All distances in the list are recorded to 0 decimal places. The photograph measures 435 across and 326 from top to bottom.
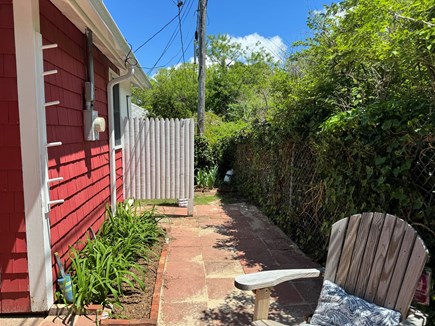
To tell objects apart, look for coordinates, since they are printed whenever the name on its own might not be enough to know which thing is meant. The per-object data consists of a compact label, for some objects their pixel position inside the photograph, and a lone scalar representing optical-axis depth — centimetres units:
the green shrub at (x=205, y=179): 884
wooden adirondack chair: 163
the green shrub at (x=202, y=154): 929
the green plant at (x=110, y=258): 251
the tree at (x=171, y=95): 1294
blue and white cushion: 165
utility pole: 834
